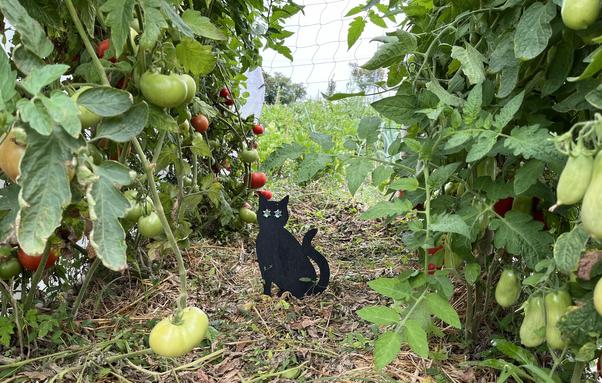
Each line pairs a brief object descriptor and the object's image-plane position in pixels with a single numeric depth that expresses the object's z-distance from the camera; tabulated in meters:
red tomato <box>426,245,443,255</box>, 1.17
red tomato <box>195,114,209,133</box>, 1.51
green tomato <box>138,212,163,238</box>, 1.04
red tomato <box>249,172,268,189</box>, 2.03
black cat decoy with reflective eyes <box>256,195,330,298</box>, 1.55
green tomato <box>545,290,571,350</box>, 0.75
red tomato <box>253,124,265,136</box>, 2.14
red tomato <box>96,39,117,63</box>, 0.95
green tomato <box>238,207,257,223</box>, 1.97
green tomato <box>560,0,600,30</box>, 0.58
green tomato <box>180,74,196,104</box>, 0.84
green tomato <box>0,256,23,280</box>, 1.06
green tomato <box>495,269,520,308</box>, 0.88
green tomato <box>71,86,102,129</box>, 0.62
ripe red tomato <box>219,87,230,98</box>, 1.92
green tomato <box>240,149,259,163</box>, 1.94
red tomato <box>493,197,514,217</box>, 1.08
